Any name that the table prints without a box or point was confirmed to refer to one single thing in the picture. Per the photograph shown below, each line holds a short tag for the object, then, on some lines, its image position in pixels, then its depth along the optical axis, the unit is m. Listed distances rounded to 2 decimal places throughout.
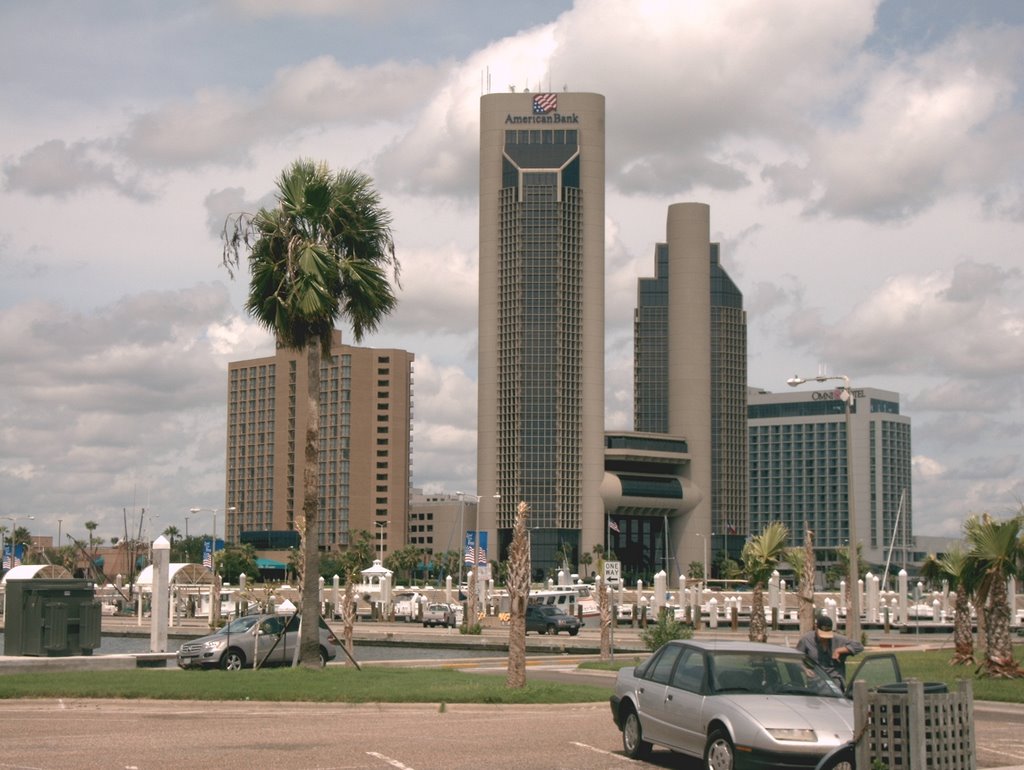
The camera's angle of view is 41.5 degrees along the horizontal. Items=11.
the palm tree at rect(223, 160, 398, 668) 28.89
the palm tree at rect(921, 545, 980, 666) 31.48
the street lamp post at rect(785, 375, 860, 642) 37.50
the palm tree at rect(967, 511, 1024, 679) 28.83
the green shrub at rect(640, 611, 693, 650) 34.62
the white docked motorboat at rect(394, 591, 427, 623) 85.38
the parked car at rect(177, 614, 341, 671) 30.72
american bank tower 186.62
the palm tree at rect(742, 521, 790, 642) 40.19
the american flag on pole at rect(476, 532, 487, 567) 81.62
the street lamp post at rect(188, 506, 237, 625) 66.99
